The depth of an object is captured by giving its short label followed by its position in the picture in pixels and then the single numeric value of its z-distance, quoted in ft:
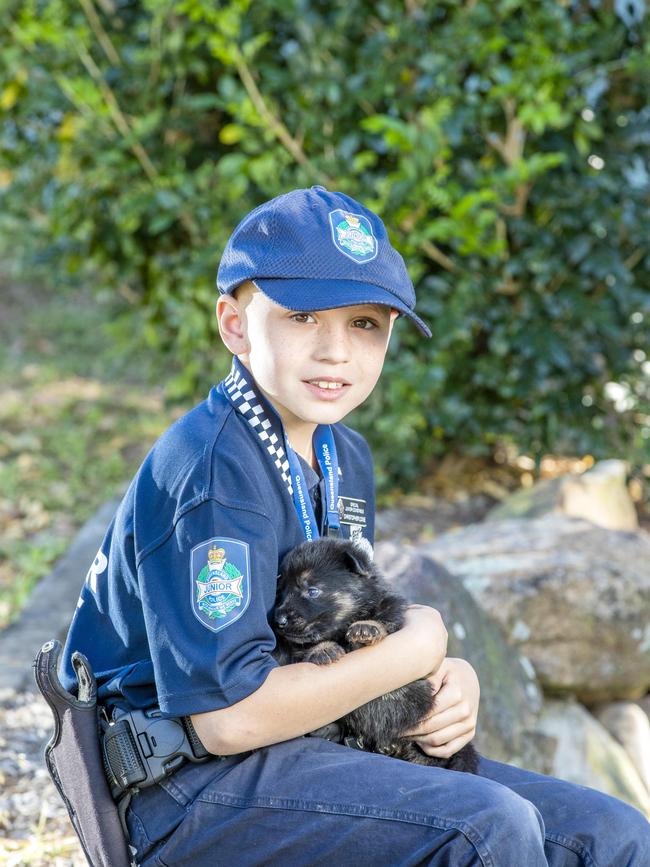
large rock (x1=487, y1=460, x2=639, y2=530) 19.58
